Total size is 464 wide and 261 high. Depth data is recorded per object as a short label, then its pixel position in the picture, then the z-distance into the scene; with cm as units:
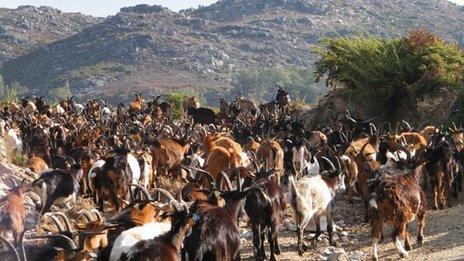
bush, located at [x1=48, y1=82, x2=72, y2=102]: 7460
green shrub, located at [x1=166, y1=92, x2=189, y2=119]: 3378
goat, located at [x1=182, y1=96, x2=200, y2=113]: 3133
